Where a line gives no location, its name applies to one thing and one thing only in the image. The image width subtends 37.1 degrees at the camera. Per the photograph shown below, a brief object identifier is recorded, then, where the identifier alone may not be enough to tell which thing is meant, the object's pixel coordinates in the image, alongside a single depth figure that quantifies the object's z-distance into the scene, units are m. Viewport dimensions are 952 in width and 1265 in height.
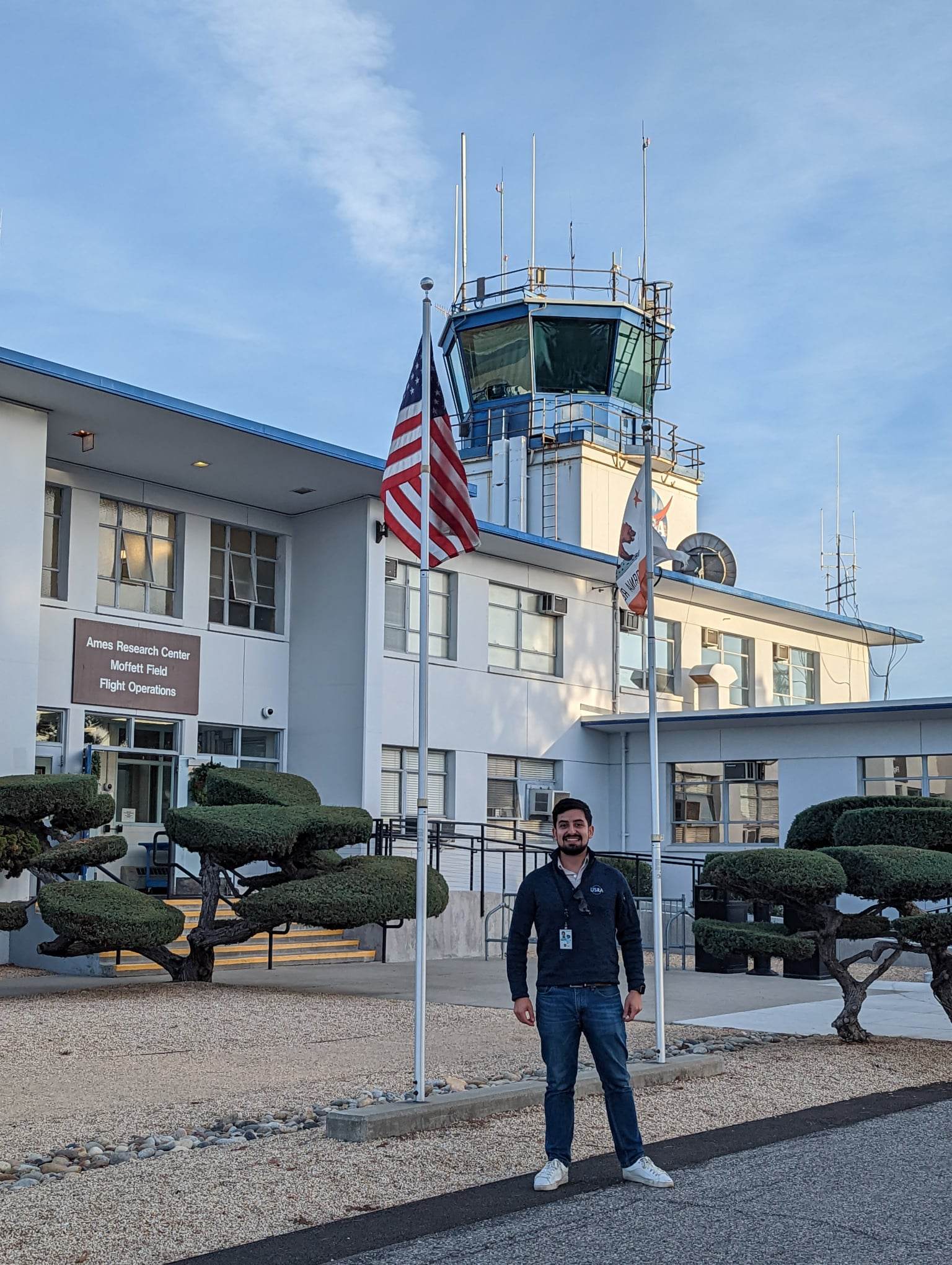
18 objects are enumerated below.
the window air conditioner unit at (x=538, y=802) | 27.34
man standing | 6.68
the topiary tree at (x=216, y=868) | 14.61
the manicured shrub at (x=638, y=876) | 25.31
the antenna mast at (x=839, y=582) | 41.31
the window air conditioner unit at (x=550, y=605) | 28.16
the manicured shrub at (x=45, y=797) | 15.72
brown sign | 20.92
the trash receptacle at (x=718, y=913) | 19.14
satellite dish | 35.56
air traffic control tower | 35.88
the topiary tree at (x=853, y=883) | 11.57
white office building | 20.12
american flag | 9.66
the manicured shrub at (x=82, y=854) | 15.26
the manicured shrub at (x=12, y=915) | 15.61
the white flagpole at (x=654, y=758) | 10.25
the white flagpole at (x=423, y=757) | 8.37
